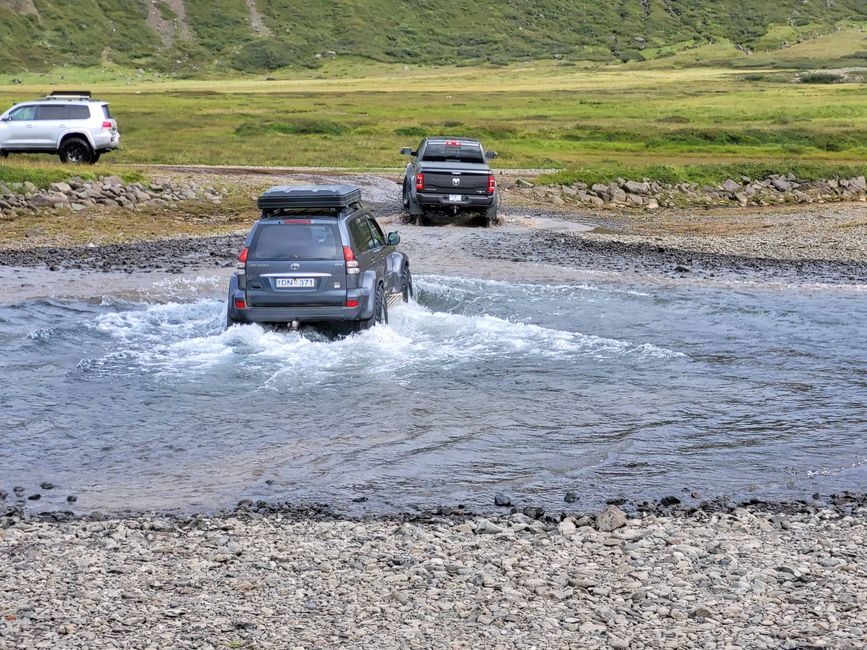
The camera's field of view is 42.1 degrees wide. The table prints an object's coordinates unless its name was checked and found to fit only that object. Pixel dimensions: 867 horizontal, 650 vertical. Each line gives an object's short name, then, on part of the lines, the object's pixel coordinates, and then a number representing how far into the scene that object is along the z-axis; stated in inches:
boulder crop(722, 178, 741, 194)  1781.5
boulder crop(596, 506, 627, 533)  379.2
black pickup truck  1243.2
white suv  1481.3
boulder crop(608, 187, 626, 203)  1666.6
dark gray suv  609.6
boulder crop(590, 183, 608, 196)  1679.4
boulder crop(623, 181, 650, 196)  1696.6
